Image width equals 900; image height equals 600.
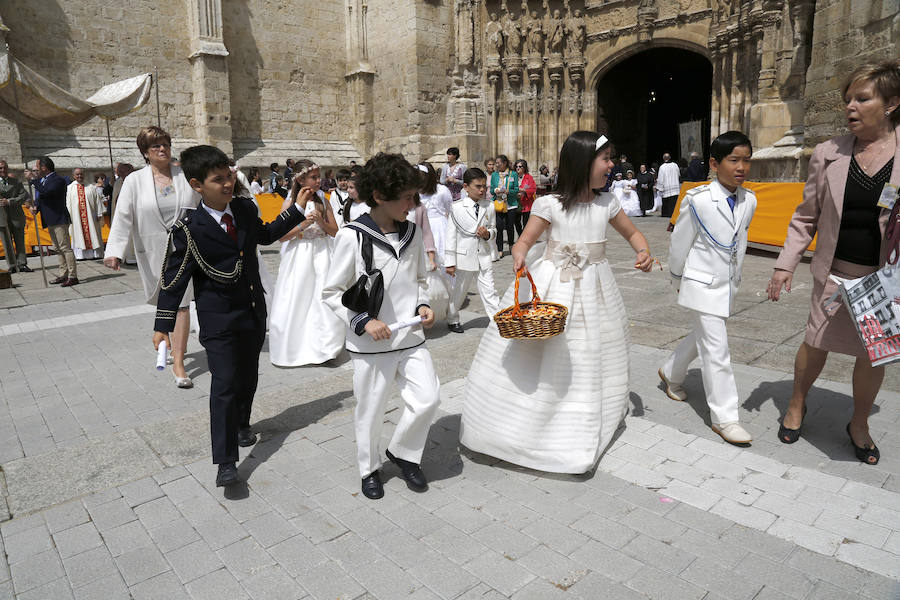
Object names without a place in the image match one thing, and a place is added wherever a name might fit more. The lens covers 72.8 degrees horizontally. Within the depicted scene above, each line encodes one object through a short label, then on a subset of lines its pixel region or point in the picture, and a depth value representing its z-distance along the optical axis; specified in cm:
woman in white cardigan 499
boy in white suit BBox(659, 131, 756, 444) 368
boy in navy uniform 326
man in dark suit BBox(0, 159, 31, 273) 1145
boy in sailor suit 295
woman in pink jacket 318
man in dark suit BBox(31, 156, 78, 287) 1033
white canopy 1084
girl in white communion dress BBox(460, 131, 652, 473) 326
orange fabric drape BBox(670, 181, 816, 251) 1034
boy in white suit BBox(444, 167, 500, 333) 667
